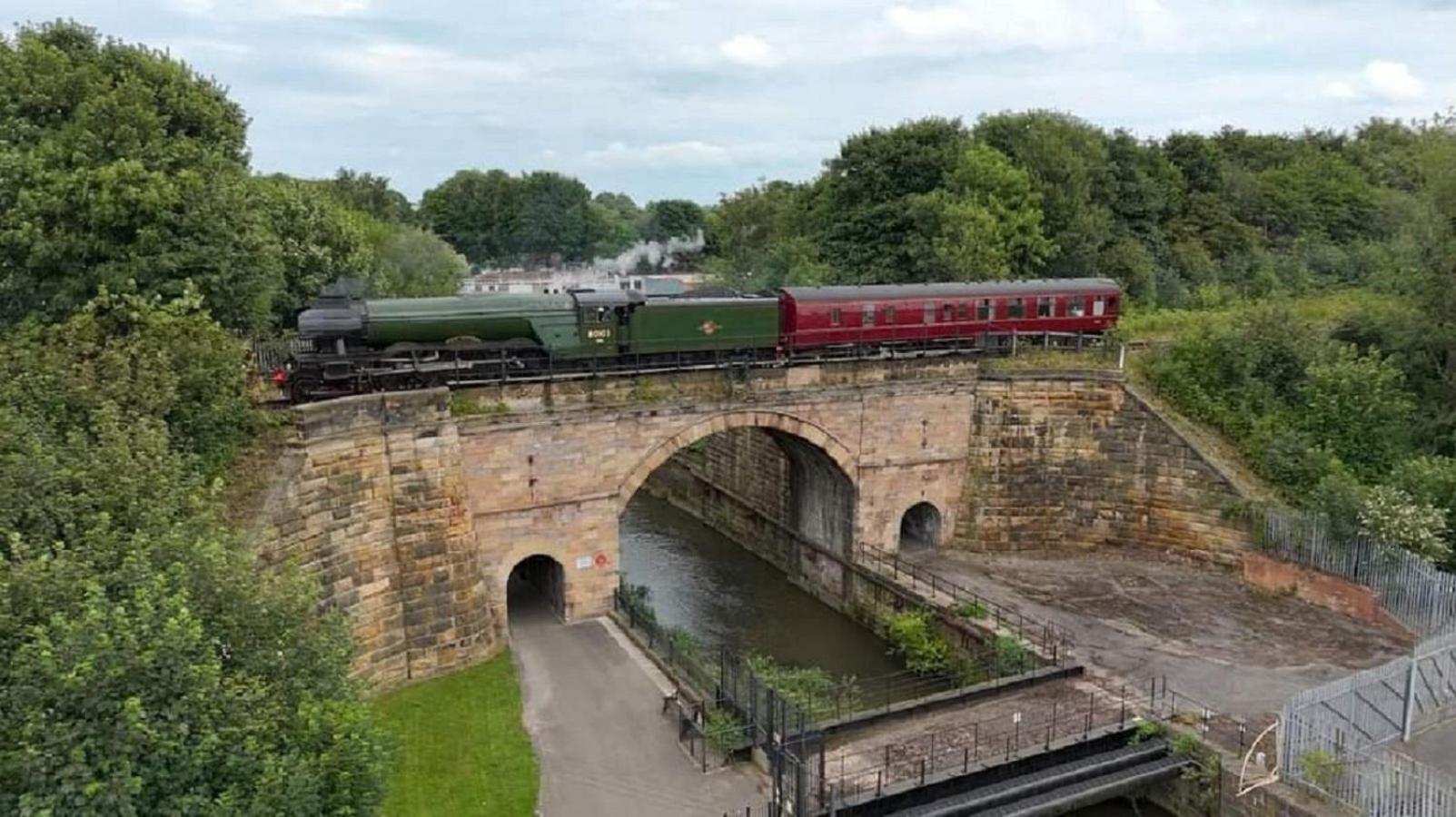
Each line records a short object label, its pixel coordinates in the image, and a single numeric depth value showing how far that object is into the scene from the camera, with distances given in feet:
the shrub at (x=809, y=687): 63.72
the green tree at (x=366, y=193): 206.28
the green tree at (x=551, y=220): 331.98
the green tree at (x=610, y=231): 375.25
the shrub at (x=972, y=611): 73.67
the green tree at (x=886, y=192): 142.31
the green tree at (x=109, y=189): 58.39
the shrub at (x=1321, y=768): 48.78
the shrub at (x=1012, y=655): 66.28
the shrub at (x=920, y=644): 73.92
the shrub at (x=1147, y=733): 56.70
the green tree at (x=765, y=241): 159.33
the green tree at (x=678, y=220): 417.90
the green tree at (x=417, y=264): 142.72
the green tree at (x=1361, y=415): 82.02
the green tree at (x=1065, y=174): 139.54
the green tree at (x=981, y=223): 128.47
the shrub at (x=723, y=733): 54.85
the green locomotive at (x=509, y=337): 67.36
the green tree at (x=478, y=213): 317.83
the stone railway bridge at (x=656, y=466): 63.82
